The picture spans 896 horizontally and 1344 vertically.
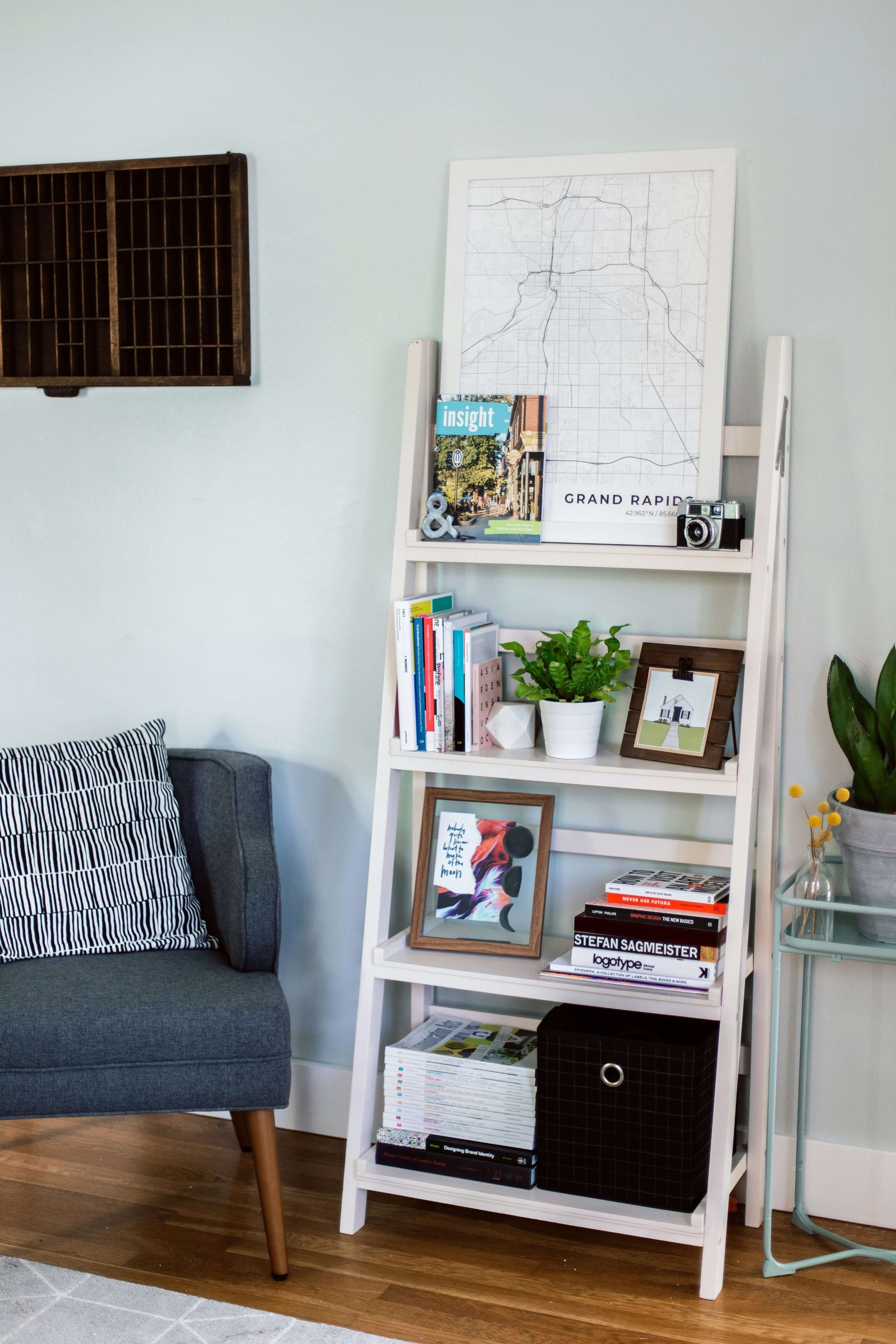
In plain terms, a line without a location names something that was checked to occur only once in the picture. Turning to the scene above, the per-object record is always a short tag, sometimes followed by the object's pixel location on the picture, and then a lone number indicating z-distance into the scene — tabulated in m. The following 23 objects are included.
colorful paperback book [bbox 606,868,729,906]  2.06
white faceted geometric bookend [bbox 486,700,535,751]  2.22
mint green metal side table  1.96
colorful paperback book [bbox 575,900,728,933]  2.04
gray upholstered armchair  1.97
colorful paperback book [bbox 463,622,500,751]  2.19
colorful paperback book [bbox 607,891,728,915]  2.04
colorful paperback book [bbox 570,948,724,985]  2.04
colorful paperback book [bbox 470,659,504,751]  2.22
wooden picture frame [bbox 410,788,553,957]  2.24
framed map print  2.18
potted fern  2.14
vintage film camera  2.10
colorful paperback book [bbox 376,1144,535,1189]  2.13
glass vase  2.03
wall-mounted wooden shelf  2.49
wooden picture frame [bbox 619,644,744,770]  2.13
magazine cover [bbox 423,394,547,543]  2.23
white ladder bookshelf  2.03
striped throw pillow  2.29
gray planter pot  1.97
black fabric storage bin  2.01
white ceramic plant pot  2.14
